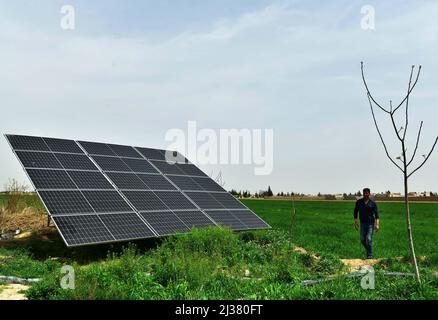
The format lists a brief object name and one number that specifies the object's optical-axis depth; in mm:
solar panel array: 12016
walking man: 13172
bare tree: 8430
